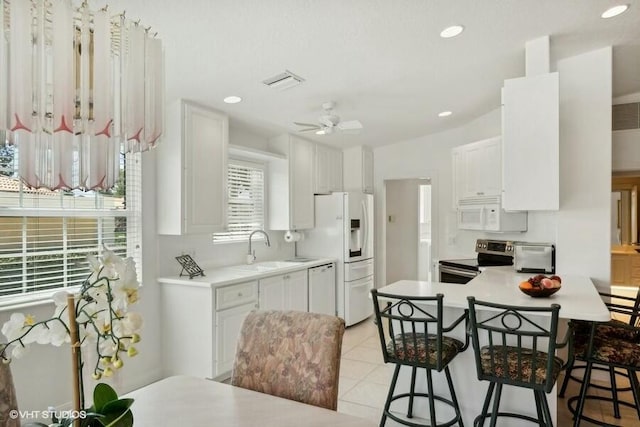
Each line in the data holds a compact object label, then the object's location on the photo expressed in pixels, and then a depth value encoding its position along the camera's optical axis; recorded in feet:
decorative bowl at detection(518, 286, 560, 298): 7.89
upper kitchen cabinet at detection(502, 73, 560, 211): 10.02
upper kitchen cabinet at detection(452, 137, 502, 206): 14.16
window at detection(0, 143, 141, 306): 8.46
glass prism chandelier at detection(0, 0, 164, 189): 3.12
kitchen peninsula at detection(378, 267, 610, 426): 7.54
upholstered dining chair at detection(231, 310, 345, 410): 5.10
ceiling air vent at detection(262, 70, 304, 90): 10.19
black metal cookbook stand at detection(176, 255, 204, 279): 11.83
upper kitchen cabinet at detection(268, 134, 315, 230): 15.89
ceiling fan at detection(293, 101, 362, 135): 12.34
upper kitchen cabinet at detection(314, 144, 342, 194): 17.67
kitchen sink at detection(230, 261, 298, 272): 13.89
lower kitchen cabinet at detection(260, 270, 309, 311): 12.78
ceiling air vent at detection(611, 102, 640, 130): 13.89
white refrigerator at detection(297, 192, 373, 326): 16.83
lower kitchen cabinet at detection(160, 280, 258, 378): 10.79
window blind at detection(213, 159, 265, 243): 14.70
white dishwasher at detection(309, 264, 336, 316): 15.38
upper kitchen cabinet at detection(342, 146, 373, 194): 19.31
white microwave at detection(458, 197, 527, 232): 14.07
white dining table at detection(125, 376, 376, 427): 4.13
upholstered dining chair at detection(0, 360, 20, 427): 3.94
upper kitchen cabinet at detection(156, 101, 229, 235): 11.22
